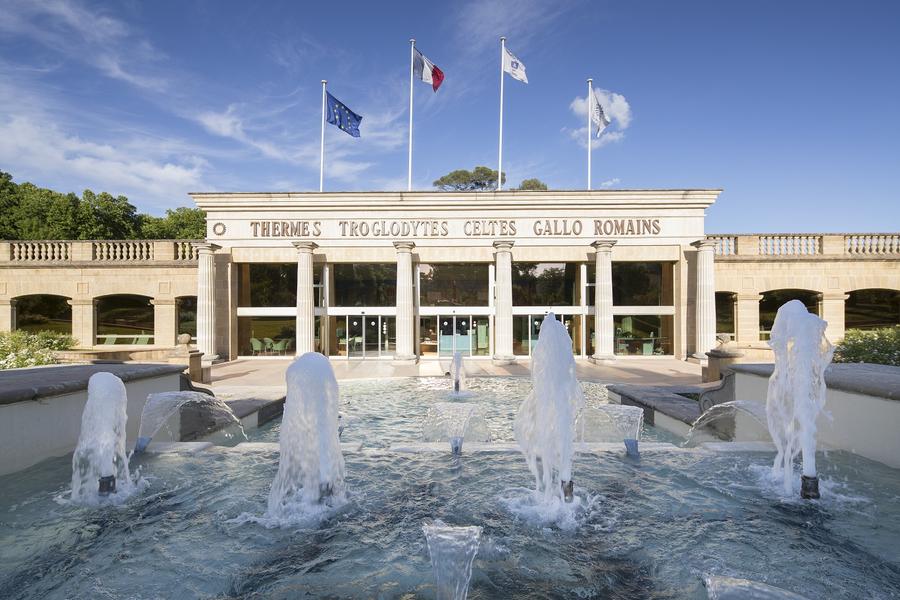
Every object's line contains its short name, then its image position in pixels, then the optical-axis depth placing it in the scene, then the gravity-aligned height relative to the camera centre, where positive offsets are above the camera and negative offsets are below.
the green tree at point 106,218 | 38.57 +7.87
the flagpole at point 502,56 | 25.80 +14.13
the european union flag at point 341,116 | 25.67 +10.82
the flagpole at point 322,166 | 26.38 +8.17
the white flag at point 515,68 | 25.41 +13.26
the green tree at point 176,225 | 45.69 +8.23
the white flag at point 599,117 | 26.14 +10.74
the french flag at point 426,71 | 25.31 +13.12
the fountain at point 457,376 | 13.77 -2.25
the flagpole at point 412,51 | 25.46 +14.32
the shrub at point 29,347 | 12.17 -1.38
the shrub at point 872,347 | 12.65 -1.38
